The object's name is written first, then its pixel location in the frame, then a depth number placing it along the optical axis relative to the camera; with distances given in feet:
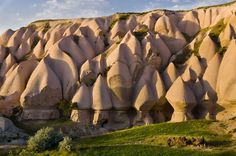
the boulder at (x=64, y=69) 201.45
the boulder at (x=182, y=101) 175.73
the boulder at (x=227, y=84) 171.94
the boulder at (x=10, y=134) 134.05
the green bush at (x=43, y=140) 90.38
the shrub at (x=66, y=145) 85.16
